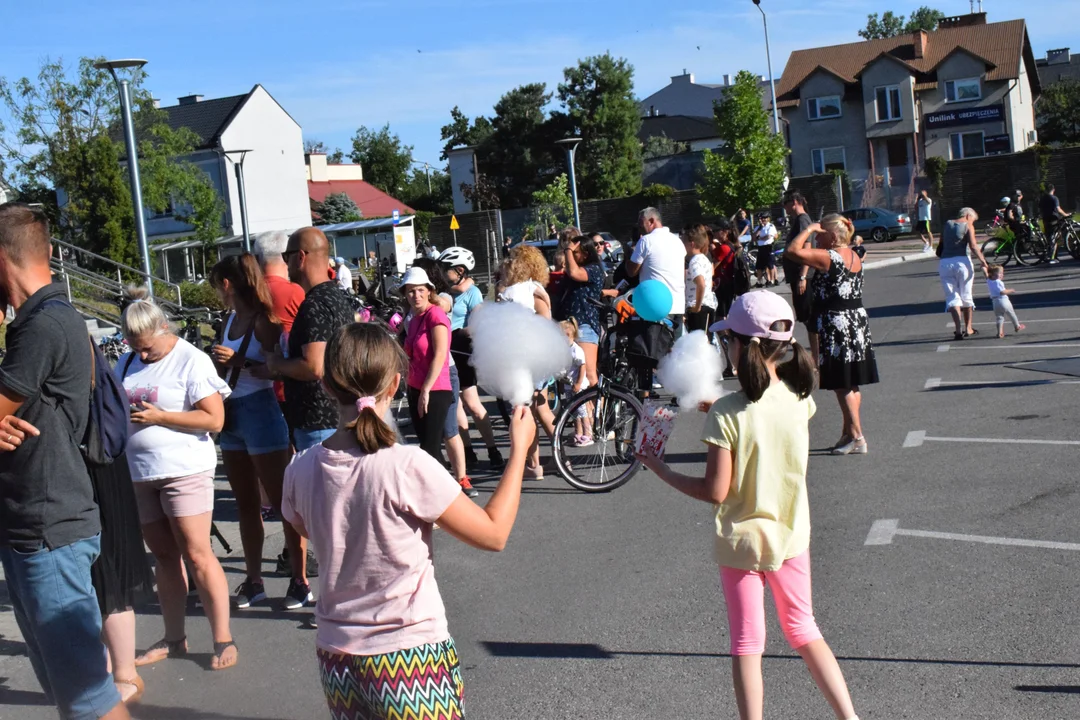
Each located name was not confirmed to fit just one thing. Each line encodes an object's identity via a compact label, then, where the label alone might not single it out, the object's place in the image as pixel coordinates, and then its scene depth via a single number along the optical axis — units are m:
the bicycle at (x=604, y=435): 7.87
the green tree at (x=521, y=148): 70.19
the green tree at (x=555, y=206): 47.44
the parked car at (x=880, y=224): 41.31
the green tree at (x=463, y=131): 78.25
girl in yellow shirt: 3.55
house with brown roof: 56.03
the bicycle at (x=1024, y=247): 24.14
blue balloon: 6.52
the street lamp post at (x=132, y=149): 14.72
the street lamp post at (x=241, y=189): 33.57
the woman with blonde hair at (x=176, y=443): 4.81
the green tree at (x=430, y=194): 79.83
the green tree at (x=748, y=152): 40.91
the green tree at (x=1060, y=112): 71.81
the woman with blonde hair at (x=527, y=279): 7.04
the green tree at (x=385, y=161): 97.25
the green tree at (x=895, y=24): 111.44
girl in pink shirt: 2.77
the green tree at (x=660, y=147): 76.44
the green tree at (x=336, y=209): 69.38
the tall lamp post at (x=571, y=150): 26.06
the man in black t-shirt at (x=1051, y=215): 23.94
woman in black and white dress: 8.00
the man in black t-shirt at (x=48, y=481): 3.31
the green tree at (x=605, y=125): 67.25
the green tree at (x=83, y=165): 33.72
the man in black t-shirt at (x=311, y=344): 5.30
